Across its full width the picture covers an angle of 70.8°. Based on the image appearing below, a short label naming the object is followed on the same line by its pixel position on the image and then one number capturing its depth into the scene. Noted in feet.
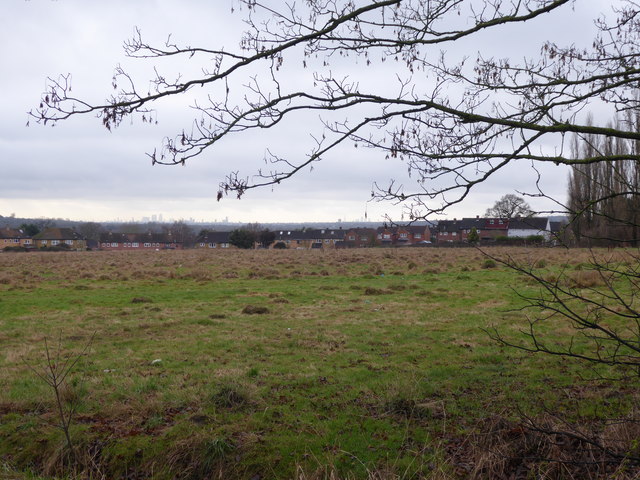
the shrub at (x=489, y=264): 78.24
